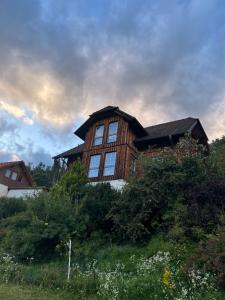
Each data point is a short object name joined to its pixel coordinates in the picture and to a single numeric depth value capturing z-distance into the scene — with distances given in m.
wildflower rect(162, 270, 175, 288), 5.84
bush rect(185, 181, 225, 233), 8.14
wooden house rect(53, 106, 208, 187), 16.42
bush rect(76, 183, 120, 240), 10.21
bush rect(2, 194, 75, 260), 9.25
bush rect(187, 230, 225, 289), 5.70
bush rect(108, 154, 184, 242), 9.26
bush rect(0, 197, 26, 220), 14.26
